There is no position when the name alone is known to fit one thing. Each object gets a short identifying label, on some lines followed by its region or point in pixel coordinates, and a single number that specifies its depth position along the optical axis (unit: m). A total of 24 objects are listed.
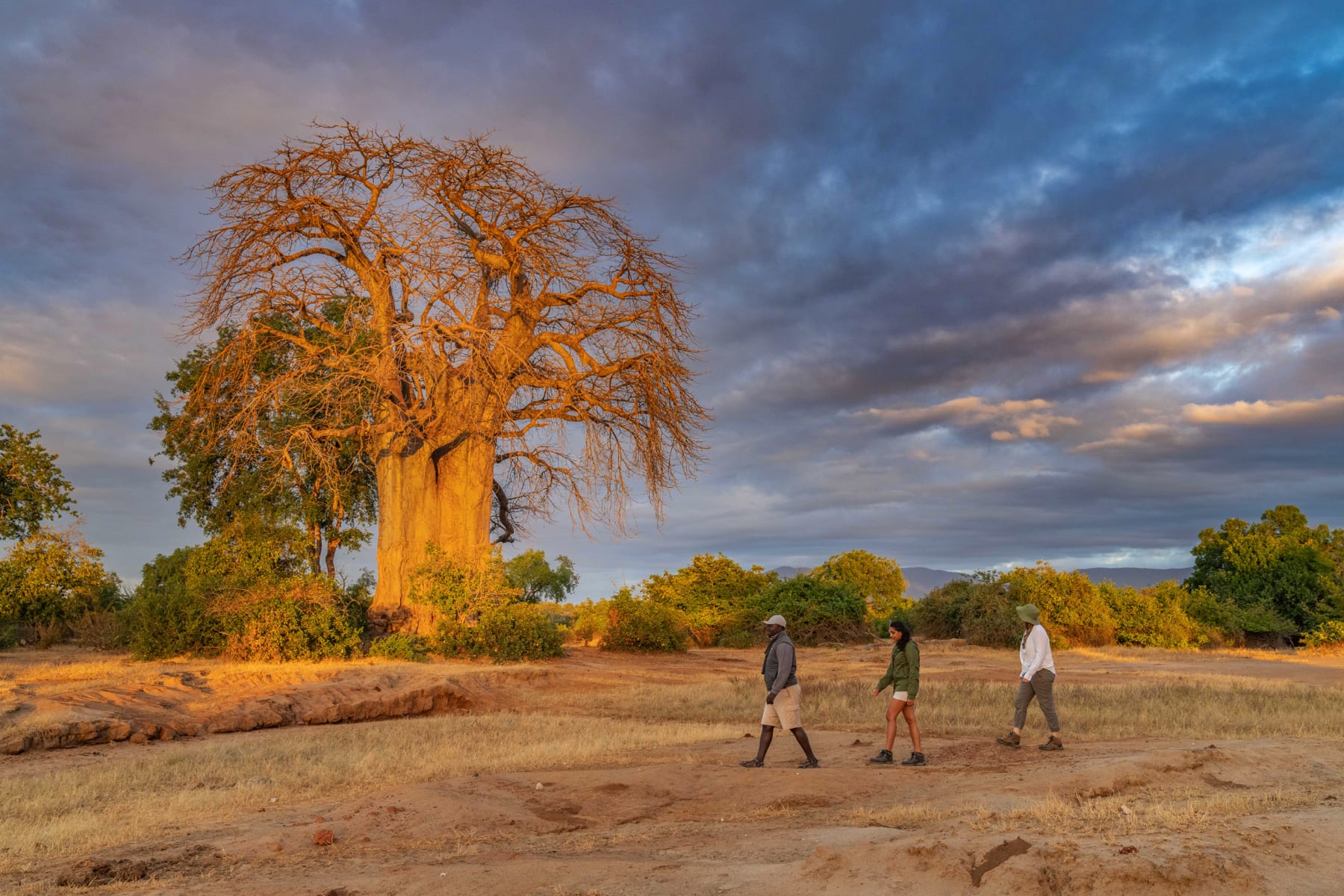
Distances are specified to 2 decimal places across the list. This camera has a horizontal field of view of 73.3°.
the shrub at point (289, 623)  19.56
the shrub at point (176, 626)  19.77
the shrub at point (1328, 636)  30.11
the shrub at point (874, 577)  37.19
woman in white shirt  10.55
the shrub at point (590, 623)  28.94
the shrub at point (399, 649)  20.59
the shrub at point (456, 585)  21.62
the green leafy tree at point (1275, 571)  31.81
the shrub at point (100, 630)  22.77
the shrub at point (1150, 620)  30.11
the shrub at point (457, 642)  21.39
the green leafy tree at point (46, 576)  21.92
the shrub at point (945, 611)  32.53
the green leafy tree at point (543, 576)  55.19
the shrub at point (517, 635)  21.47
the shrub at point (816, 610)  30.67
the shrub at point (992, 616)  29.39
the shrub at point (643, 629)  26.31
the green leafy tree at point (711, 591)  31.52
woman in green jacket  10.02
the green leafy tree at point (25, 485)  22.78
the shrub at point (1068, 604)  29.69
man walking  9.59
